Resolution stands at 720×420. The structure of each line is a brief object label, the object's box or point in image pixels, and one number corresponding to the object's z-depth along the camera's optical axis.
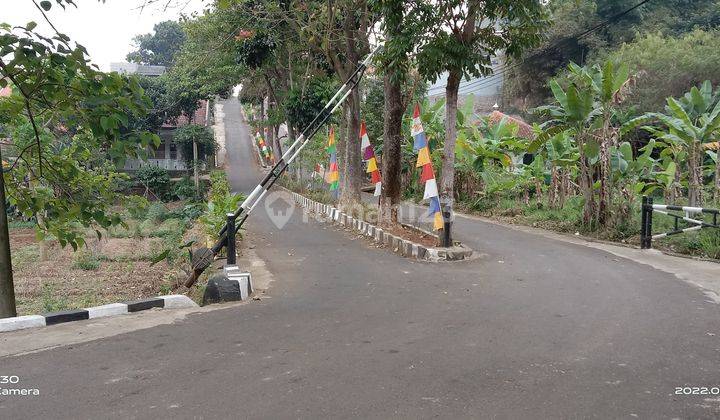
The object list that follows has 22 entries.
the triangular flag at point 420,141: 12.18
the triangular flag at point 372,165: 15.83
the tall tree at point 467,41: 10.85
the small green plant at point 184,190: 35.97
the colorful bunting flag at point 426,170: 11.67
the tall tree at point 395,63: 11.06
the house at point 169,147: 43.36
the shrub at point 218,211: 13.72
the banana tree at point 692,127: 13.22
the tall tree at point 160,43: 68.62
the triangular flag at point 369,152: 15.81
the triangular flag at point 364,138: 15.51
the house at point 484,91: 40.90
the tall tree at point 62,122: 6.03
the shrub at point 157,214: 26.22
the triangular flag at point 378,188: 15.29
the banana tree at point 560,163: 15.83
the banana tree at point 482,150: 20.19
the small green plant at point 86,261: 15.23
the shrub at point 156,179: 36.59
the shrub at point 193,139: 37.03
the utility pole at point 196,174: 34.88
